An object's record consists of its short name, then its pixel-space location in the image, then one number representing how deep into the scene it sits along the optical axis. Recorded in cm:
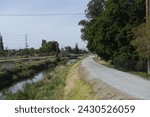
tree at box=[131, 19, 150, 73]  2445
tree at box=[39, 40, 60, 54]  11296
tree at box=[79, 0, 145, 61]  3123
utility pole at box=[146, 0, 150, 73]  2526
